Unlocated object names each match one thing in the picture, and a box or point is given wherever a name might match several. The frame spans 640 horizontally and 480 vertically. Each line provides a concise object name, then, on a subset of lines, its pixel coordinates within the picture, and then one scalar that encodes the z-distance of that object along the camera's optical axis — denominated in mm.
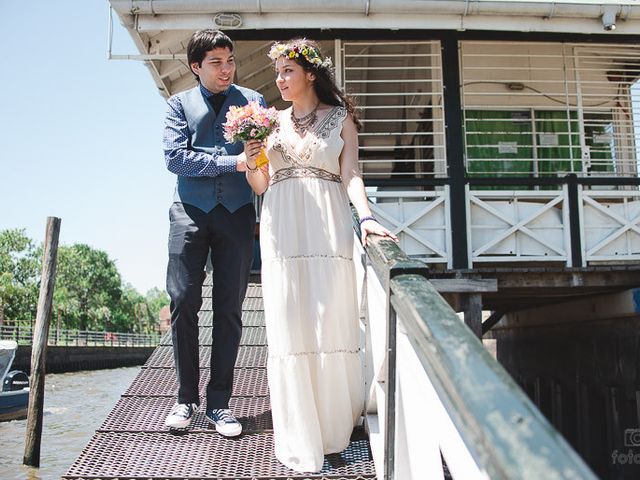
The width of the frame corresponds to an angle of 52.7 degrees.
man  3160
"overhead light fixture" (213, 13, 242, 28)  7906
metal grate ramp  2658
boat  14000
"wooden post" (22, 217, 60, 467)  8398
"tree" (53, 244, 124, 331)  78125
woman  2754
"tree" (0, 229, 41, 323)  62188
